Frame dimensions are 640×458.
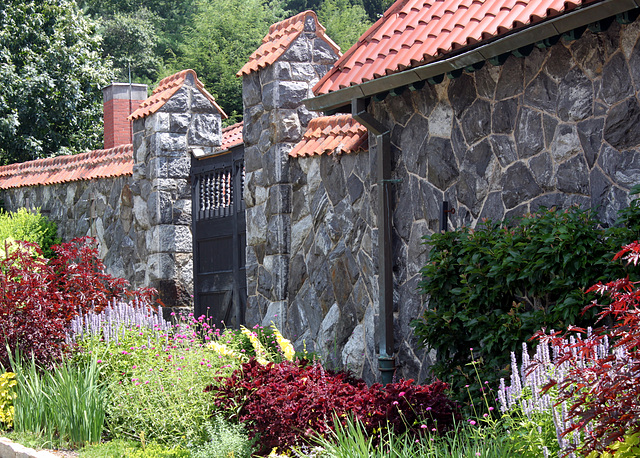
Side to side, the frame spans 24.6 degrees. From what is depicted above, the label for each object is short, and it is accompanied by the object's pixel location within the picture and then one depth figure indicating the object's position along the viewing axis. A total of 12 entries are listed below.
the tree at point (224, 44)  48.13
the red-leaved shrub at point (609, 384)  5.98
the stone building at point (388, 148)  10.31
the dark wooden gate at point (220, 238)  20.46
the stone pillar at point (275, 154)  17.87
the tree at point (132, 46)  56.93
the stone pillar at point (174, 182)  22.33
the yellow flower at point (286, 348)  14.61
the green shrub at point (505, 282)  9.53
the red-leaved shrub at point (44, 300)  14.94
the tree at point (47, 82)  40.24
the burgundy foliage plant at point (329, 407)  9.91
